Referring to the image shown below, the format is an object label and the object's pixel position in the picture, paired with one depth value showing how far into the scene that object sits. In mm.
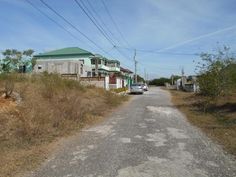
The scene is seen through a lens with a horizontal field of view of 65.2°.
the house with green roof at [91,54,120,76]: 42031
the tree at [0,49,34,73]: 22116
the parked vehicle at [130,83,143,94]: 26005
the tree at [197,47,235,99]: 13997
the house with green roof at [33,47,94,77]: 29149
